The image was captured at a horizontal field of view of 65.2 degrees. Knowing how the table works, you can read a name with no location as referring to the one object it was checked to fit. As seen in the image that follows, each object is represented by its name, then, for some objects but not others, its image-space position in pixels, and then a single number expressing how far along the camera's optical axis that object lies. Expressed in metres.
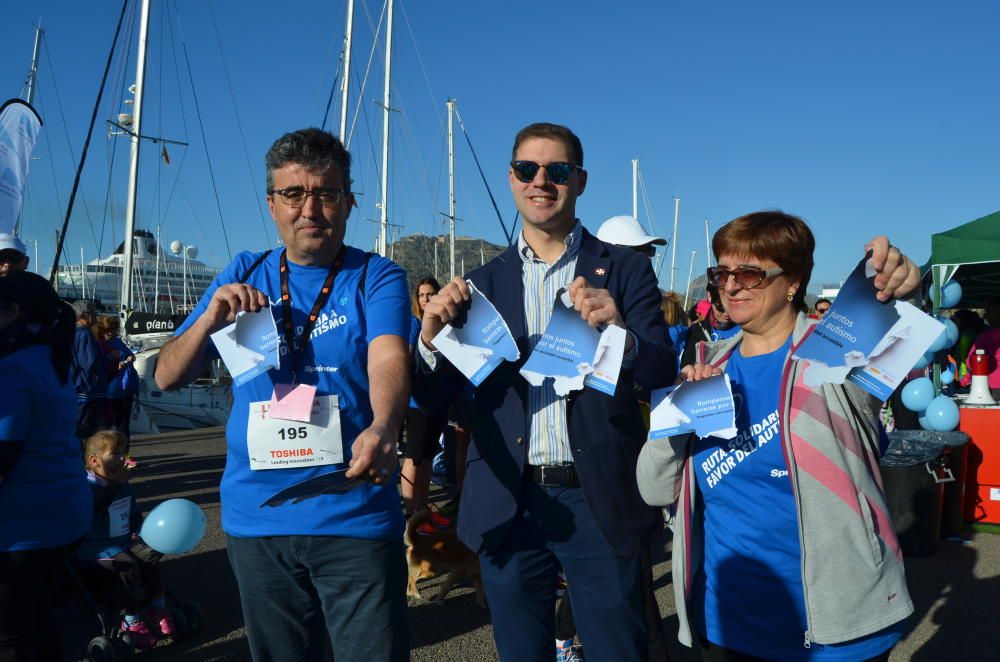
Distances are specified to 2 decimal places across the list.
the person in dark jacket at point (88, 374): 8.18
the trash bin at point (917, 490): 5.84
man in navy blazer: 2.30
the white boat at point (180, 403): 16.39
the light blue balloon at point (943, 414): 6.41
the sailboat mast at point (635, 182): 36.00
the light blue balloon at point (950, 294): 7.50
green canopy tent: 6.61
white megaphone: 6.59
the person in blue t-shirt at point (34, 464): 2.67
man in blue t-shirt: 2.13
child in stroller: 4.10
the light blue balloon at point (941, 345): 7.04
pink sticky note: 2.09
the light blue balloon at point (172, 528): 3.94
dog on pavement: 4.85
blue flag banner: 6.38
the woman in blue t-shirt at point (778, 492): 1.91
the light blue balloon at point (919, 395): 6.93
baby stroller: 3.88
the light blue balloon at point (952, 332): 8.28
